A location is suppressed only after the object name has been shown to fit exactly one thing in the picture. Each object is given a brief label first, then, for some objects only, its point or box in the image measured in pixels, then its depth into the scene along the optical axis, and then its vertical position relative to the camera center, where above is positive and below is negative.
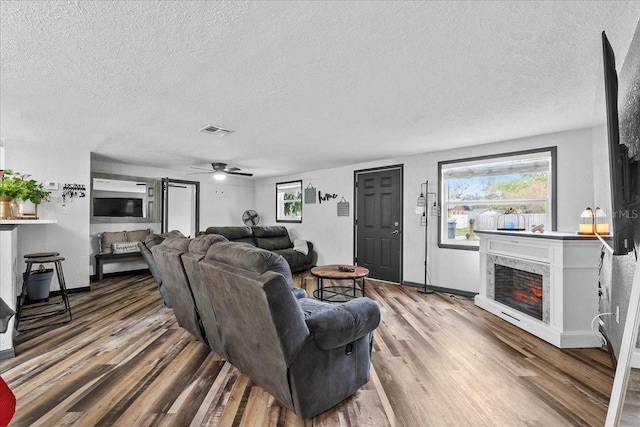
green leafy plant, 2.99 +0.25
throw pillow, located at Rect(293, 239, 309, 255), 6.45 -0.69
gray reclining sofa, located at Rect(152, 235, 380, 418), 1.58 -0.68
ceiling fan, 5.59 +0.86
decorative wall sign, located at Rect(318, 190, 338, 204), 6.37 +0.42
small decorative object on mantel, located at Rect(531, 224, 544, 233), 3.33 -0.14
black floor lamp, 4.74 +0.10
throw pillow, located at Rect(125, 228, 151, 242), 5.77 -0.41
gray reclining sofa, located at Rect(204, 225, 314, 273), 5.83 -0.57
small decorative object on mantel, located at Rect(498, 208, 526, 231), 3.59 -0.06
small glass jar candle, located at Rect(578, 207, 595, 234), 2.87 -0.06
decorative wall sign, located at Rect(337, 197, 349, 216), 6.12 +0.18
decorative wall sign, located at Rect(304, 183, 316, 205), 6.83 +0.48
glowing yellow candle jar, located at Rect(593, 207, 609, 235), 2.58 -0.04
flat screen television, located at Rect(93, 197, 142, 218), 5.57 +0.15
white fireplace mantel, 2.75 -0.70
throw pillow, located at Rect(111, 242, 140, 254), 5.48 -0.62
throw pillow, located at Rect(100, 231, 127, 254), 5.46 -0.47
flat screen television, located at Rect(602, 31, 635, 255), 1.50 +0.25
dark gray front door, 5.25 -0.12
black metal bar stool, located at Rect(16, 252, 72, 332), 3.12 -0.85
